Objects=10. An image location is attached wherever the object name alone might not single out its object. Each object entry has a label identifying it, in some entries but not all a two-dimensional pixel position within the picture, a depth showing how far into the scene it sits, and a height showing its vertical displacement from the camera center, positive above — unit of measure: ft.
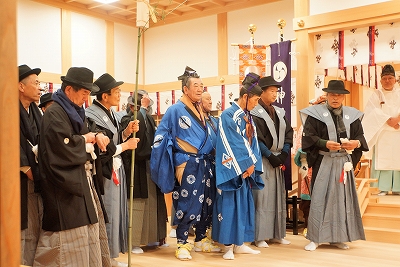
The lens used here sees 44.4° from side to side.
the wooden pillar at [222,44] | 33.45 +5.85
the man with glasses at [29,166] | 10.09 -0.74
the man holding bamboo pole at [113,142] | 13.15 -0.33
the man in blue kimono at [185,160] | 14.34 -0.91
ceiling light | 31.86 +8.41
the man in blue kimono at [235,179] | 14.32 -1.45
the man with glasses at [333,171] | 15.58 -1.36
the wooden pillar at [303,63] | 19.42 +2.61
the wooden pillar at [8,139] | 4.47 -0.08
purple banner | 18.98 +2.31
